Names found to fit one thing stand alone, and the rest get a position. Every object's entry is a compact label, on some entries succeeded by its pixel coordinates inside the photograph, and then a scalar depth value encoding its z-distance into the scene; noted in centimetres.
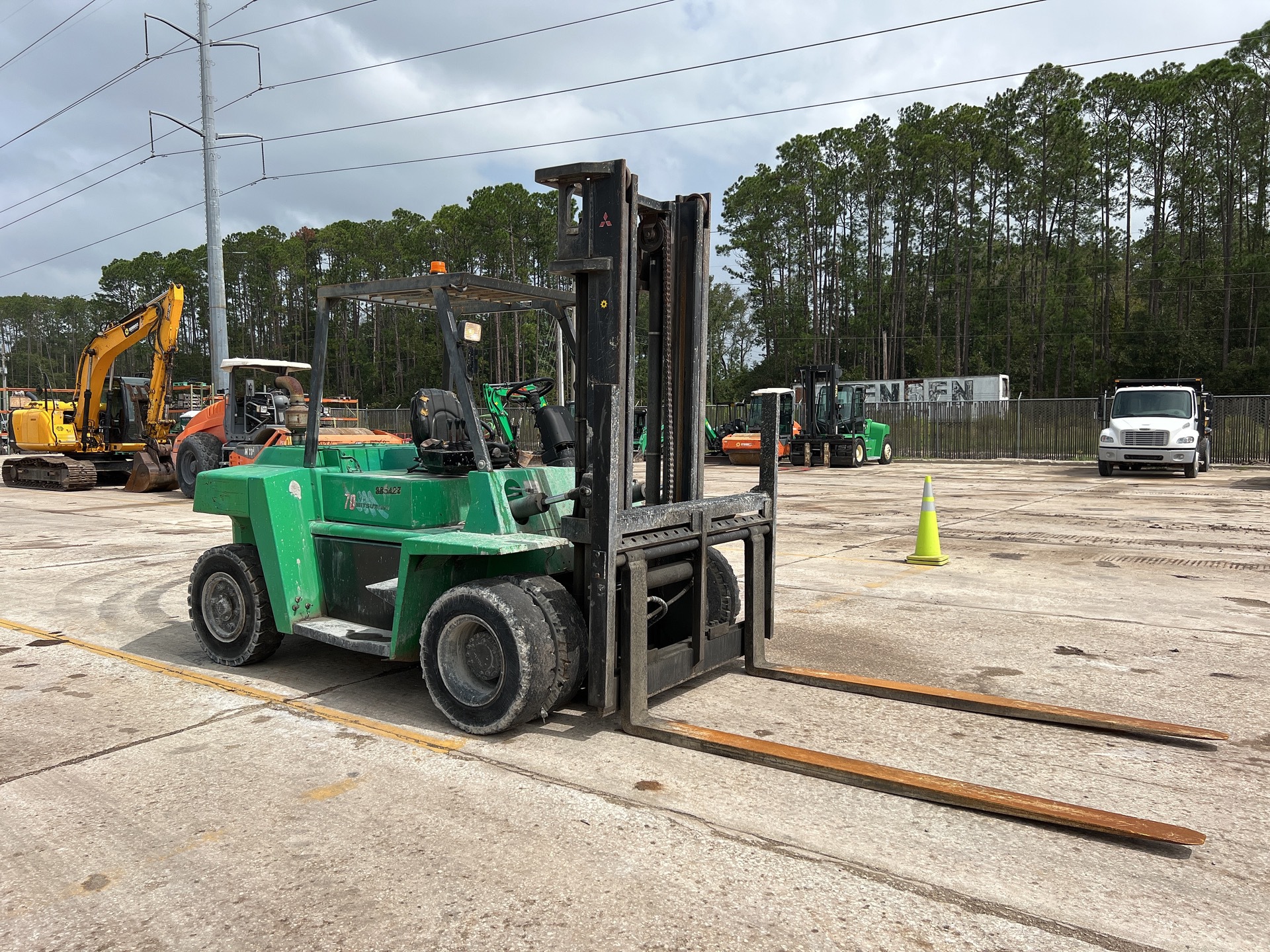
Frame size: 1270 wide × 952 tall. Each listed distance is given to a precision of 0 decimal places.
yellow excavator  2147
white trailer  4372
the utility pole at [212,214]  2480
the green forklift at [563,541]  439
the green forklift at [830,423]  3100
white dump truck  2291
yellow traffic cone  1025
